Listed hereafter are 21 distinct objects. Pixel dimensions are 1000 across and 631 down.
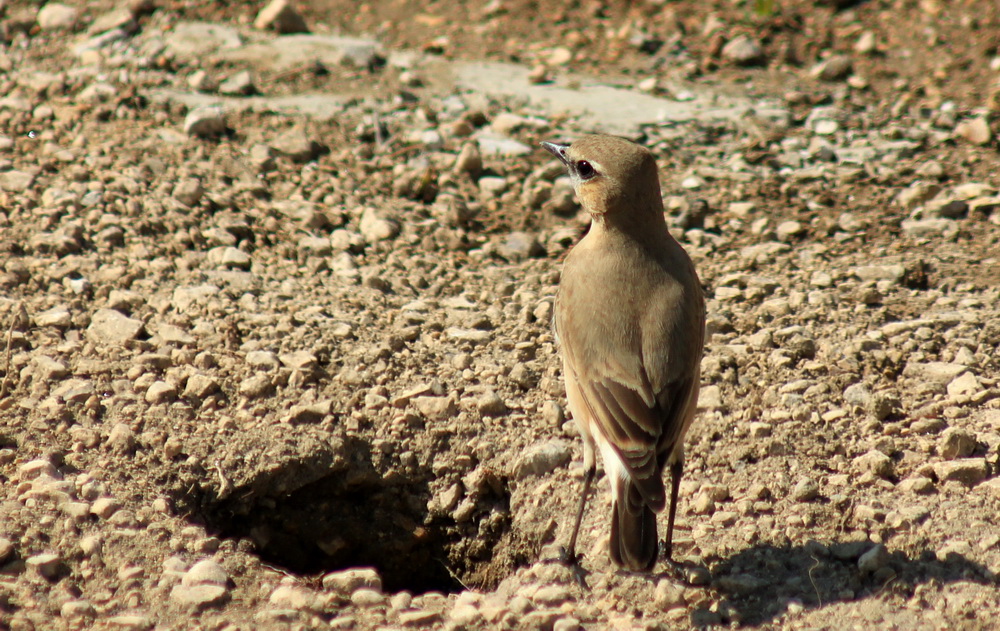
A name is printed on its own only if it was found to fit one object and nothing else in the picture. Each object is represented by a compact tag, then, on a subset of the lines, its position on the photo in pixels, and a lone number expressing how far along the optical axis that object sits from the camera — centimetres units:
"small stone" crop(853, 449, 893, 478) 974
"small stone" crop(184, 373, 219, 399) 1059
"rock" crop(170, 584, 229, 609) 832
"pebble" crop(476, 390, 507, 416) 1066
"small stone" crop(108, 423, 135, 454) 985
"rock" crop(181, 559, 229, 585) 856
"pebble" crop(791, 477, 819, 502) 956
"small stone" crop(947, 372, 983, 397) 1043
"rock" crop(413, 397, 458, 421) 1066
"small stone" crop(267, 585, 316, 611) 840
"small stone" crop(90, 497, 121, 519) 906
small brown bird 865
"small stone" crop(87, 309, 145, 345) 1111
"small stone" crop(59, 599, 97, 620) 802
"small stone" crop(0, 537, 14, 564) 843
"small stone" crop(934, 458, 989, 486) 957
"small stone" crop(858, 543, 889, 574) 875
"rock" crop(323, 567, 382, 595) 879
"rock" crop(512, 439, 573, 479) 1022
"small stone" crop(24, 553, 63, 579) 842
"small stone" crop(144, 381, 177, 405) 1046
